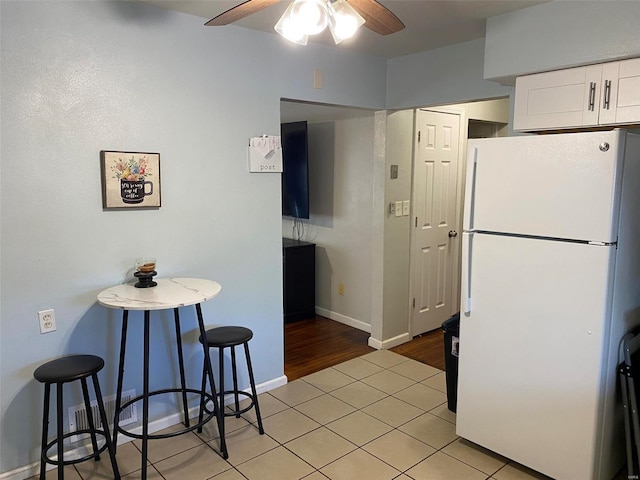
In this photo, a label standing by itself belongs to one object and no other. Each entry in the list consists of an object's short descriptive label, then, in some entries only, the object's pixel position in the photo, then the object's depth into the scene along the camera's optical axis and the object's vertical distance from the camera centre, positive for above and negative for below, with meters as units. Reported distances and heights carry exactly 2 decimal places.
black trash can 2.90 -1.07
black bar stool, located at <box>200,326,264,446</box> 2.64 -0.91
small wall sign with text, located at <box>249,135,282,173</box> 3.01 +0.18
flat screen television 4.72 +0.14
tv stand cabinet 4.66 -0.98
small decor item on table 2.47 -0.49
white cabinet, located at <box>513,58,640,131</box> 2.25 +0.43
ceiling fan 1.71 +0.64
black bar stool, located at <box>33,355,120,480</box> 2.11 -0.98
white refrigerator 2.05 -0.51
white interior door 4.18 -0.35
